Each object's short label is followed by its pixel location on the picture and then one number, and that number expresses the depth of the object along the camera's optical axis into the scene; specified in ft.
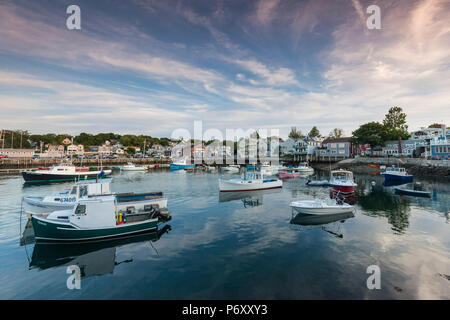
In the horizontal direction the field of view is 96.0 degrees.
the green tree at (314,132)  419.95
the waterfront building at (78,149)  438.40
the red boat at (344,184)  110.83
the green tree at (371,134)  268.00
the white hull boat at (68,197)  67.46
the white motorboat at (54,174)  149.79
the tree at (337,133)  483.92
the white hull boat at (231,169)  260.77
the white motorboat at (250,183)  119.49
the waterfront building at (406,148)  247.97
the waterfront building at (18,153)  317.71
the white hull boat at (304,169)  228.31
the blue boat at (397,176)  152.96
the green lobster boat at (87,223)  49.73
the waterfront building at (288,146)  367.52
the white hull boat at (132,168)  245.04
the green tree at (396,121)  290.27
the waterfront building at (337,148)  312.71
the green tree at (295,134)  470.80
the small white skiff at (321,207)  70.49
